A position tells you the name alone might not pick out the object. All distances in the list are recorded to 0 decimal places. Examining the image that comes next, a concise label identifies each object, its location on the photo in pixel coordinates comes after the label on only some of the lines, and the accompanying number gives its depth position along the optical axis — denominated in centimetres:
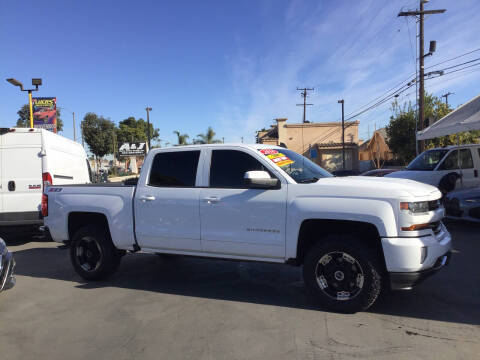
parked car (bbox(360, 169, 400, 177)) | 1666
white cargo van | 752
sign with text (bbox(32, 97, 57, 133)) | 1753
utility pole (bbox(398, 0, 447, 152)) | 2032
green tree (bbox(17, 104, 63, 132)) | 3907
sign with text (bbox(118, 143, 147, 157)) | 4728
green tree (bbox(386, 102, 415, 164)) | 2840
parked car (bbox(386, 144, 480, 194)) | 920
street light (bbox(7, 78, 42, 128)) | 1423
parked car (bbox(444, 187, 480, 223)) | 786
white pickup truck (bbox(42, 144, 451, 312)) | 348
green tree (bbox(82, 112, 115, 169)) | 4697
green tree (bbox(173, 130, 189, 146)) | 4524
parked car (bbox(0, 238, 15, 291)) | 411
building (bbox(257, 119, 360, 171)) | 3825
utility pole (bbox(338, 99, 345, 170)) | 3591
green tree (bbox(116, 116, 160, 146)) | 5784
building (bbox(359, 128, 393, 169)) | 3045
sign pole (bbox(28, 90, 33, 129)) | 1443
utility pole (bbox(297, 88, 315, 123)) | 5397
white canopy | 899
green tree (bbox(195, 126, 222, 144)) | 4195
